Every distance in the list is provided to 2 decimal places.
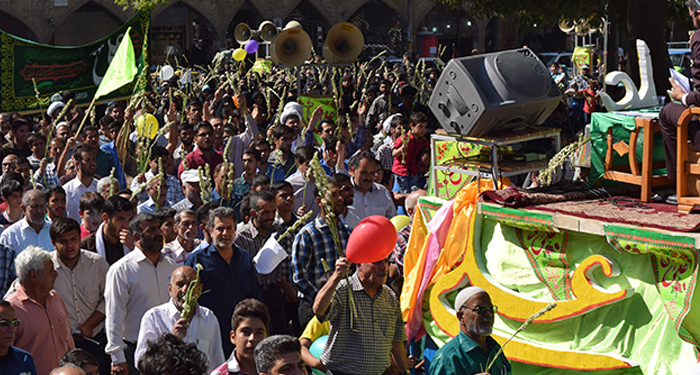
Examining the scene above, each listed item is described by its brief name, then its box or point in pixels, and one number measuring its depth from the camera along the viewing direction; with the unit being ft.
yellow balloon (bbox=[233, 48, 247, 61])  68.66
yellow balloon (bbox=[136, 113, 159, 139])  32.82
